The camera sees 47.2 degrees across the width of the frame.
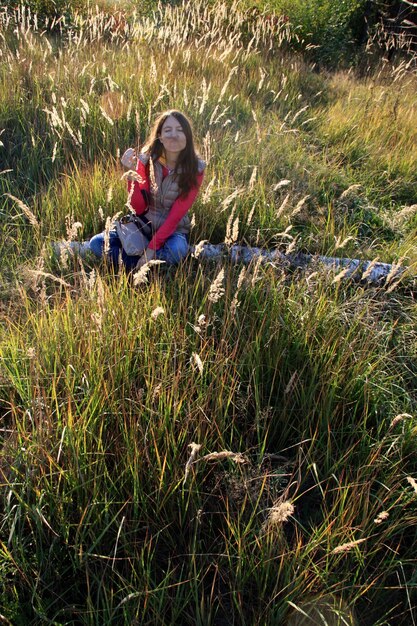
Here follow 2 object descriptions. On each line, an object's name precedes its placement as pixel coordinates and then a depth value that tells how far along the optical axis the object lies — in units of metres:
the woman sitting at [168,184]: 2.79
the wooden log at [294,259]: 2.75
